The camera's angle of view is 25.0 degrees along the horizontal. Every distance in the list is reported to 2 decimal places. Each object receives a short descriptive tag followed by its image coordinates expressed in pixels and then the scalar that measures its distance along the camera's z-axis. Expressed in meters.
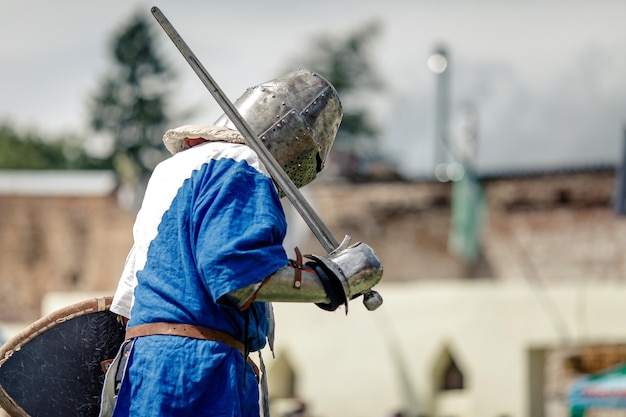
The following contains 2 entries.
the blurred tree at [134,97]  42.34
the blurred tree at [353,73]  41.59
